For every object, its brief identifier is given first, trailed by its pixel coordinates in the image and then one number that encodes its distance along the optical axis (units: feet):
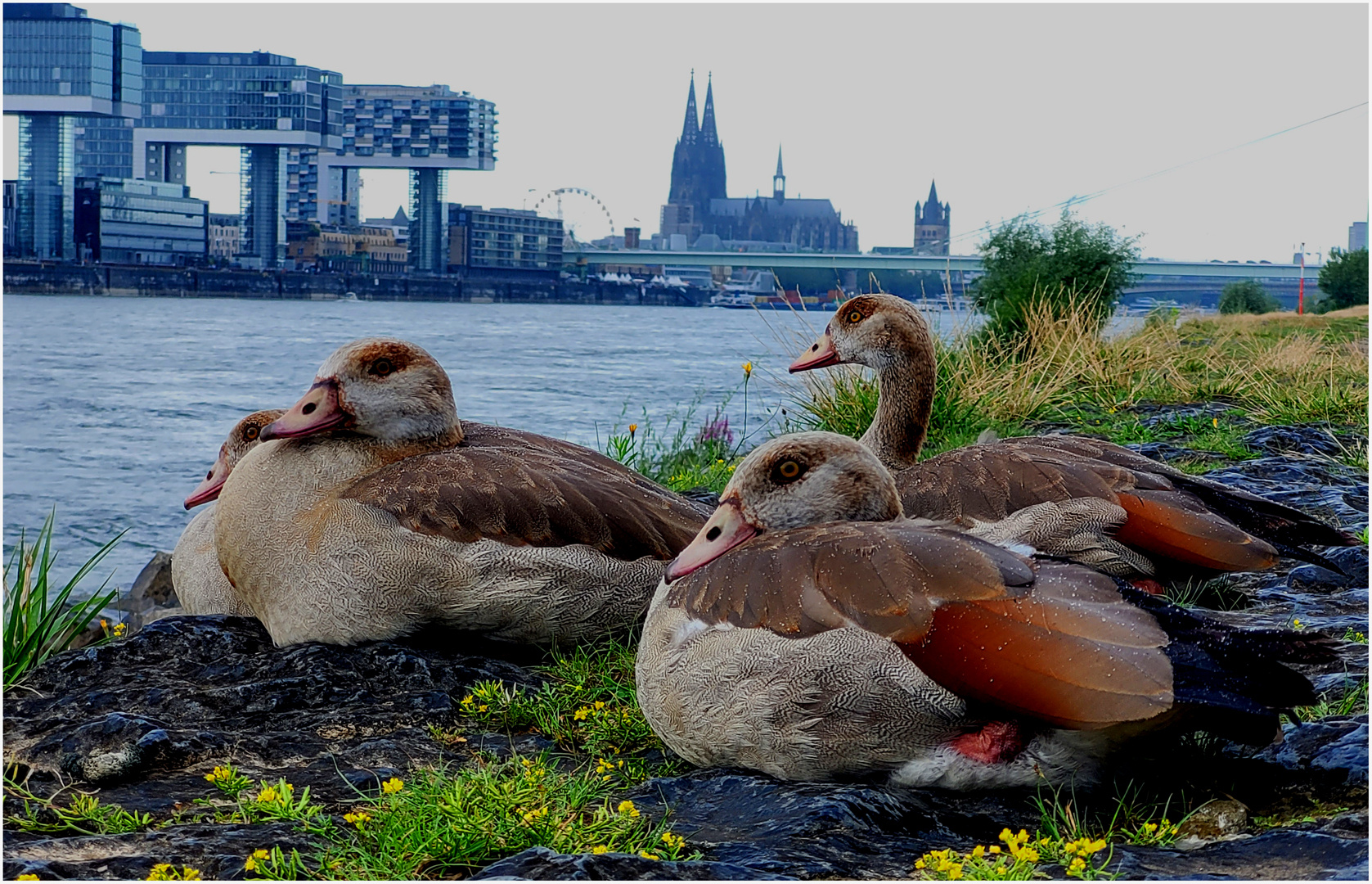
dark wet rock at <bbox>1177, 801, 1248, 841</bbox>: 11.28
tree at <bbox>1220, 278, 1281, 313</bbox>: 177.47
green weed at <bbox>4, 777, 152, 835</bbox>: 12.25
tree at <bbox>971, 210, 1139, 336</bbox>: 75.97
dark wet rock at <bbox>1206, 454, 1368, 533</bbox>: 25.31
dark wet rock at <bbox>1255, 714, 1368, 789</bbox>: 11.84
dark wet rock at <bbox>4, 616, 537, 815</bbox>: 13.73
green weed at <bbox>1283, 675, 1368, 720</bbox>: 13.47
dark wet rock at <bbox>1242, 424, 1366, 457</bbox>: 32.53
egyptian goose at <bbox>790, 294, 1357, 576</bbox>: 16.62
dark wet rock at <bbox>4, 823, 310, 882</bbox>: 10.72
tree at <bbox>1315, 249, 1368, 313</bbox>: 162.30
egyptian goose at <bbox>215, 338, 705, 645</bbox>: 17.25
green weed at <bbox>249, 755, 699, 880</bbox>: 11.01
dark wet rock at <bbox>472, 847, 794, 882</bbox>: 10.30
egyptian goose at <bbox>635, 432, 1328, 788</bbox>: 10.71
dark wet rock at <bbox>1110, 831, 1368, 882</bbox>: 10.07
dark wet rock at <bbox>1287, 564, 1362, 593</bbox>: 19.61
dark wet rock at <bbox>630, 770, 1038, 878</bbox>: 10.80
